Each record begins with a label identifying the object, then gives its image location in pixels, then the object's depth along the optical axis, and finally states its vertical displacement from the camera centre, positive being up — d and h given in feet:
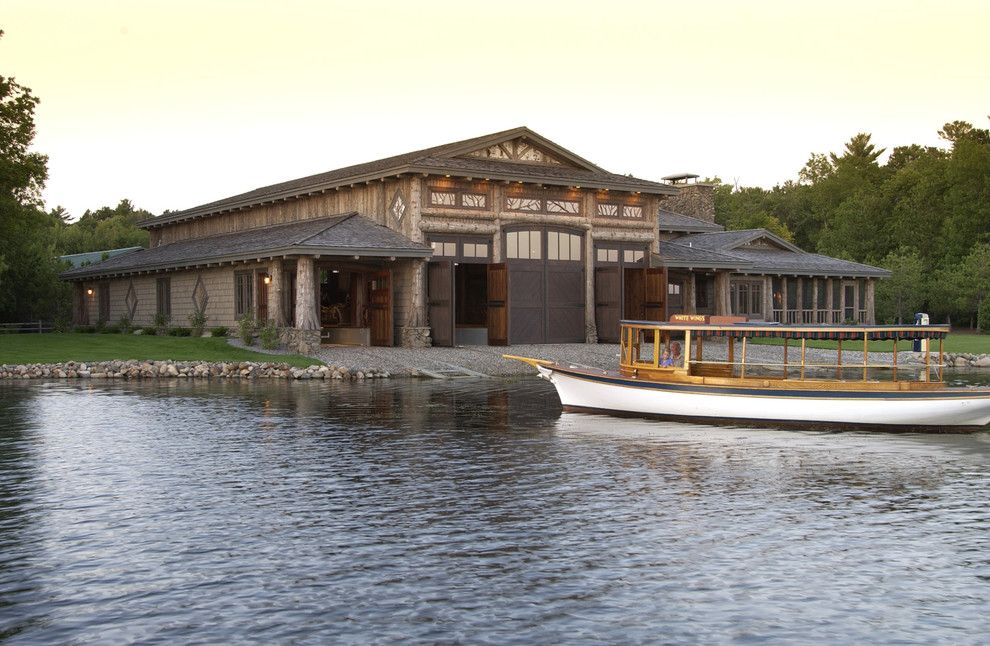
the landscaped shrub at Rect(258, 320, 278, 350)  138.62 -3.47
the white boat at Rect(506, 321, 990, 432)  77.00 -6.37
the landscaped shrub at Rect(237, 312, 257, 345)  144.52 -2.56
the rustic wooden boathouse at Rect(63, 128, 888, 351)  143.13 +7.05
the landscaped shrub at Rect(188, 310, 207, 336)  162.40 -1.93
